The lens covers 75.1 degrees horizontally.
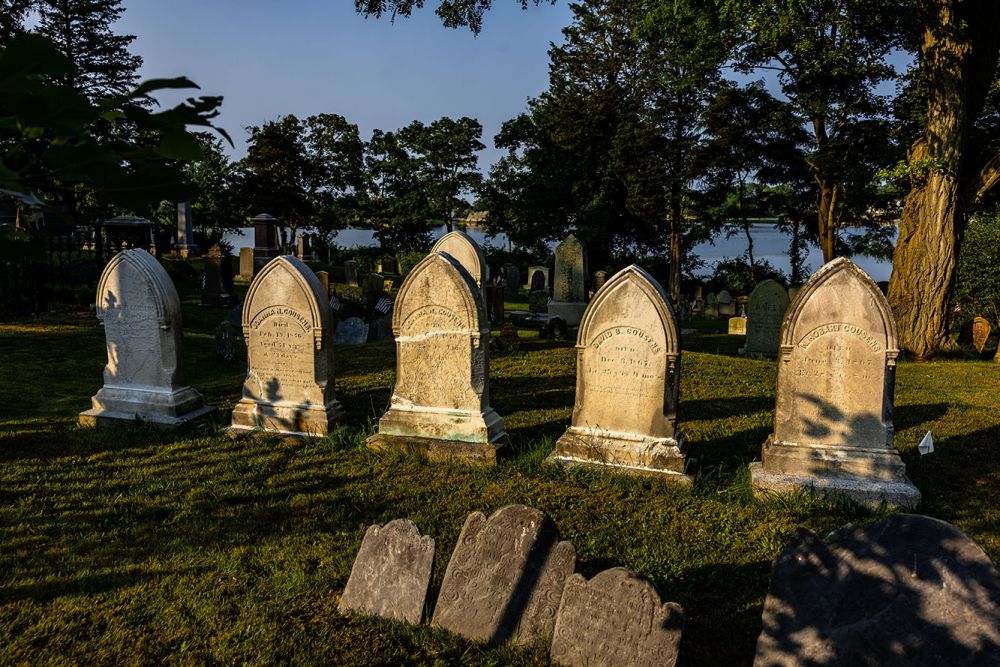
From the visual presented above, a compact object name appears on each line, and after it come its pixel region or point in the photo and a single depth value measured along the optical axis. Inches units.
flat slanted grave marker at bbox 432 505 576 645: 146.3
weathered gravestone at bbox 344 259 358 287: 957.8
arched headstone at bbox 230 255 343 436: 276.5
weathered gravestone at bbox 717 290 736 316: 989.8
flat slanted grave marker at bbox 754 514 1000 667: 113.1
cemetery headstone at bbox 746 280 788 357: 533.0
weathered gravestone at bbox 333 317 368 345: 542.3
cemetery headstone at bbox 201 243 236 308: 684.1
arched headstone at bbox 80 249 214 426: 290.0
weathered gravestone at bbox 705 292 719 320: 995.3
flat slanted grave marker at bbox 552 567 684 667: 128.8
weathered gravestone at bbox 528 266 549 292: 1037.4
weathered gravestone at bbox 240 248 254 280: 909.1
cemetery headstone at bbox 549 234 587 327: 695.7
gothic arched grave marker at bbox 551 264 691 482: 235.9
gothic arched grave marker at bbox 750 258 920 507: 219.6
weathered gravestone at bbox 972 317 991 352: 530.4
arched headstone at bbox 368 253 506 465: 260.2
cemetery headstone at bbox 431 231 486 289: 481.7
